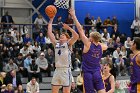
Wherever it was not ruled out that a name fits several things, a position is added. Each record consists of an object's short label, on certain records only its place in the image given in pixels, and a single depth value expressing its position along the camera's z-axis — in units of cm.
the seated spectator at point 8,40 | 2043
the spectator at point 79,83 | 1745
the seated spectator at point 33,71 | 1815
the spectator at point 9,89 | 1627
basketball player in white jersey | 1013
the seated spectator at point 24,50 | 1991
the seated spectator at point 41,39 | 2138
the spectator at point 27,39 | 2156
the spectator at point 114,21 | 2582
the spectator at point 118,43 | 2263
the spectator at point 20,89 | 1655
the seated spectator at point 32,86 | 1705
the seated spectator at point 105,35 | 2330
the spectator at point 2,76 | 1728
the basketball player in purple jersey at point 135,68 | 741
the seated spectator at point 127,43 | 2292
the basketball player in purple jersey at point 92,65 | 892
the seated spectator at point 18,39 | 2092
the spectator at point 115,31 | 2482
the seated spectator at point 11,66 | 1838
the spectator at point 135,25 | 2624
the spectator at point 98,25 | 2442
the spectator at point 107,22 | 2575
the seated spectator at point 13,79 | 1741
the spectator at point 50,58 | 1898
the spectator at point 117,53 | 2134
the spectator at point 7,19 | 2300
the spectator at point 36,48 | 2041
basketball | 1016
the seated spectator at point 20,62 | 1859
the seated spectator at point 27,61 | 1855
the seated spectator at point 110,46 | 2219
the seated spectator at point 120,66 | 2009
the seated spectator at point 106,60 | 1921
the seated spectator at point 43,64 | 1888
